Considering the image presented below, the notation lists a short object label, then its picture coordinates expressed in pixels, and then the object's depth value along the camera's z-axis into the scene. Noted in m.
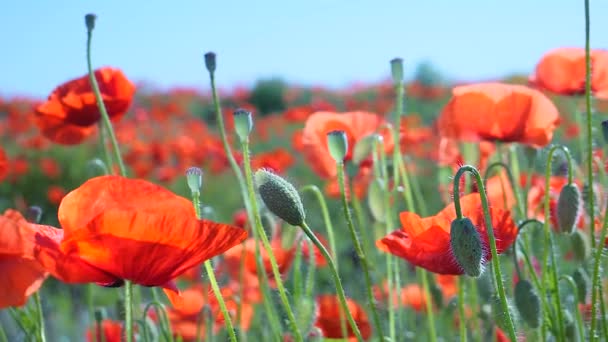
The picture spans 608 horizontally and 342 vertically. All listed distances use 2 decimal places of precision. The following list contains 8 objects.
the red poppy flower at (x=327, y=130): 1.36
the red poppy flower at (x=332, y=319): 1.32
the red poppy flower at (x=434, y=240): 1.11
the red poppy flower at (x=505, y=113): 1.29
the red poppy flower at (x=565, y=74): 1.34
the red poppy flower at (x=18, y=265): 1.04
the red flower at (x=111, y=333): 1.37
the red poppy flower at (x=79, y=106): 1.35
